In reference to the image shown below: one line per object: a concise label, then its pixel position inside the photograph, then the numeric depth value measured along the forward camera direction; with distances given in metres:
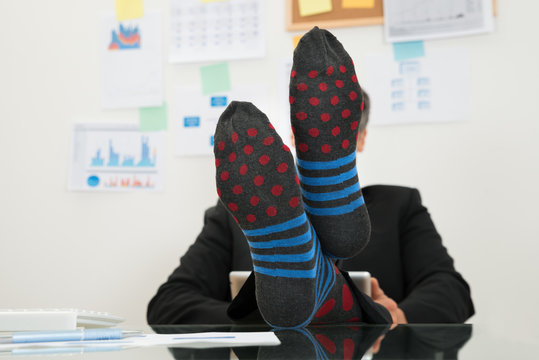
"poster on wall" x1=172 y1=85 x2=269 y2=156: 1.63
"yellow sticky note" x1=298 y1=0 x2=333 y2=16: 1.58
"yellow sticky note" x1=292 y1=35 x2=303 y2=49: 1.61
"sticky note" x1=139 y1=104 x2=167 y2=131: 1.66
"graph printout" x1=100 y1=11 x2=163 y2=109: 1.67
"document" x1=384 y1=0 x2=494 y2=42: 1.50
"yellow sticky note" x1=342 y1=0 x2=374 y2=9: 1.56
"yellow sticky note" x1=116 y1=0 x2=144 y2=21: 1.69
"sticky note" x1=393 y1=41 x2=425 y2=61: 1.54
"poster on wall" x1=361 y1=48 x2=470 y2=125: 1.52
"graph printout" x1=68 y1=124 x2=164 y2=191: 1.65
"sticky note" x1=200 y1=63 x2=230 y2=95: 1.64
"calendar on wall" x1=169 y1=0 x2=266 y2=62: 1.63
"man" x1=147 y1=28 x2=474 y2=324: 0.99
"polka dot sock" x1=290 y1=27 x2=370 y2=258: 0.67
